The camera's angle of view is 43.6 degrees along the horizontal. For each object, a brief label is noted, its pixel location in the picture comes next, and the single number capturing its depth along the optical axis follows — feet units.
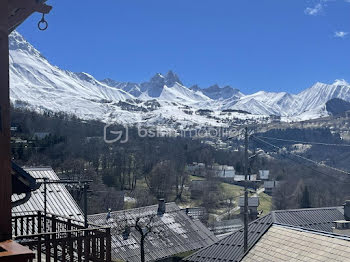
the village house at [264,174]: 385.60
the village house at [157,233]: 114.42
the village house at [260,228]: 76.69
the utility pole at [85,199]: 55.66
